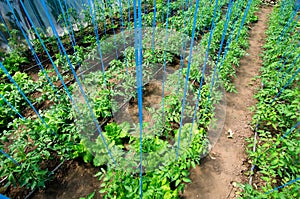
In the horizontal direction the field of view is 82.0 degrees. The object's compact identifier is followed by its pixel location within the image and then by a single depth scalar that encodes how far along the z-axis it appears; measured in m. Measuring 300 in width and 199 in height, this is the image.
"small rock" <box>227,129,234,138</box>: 2.54
